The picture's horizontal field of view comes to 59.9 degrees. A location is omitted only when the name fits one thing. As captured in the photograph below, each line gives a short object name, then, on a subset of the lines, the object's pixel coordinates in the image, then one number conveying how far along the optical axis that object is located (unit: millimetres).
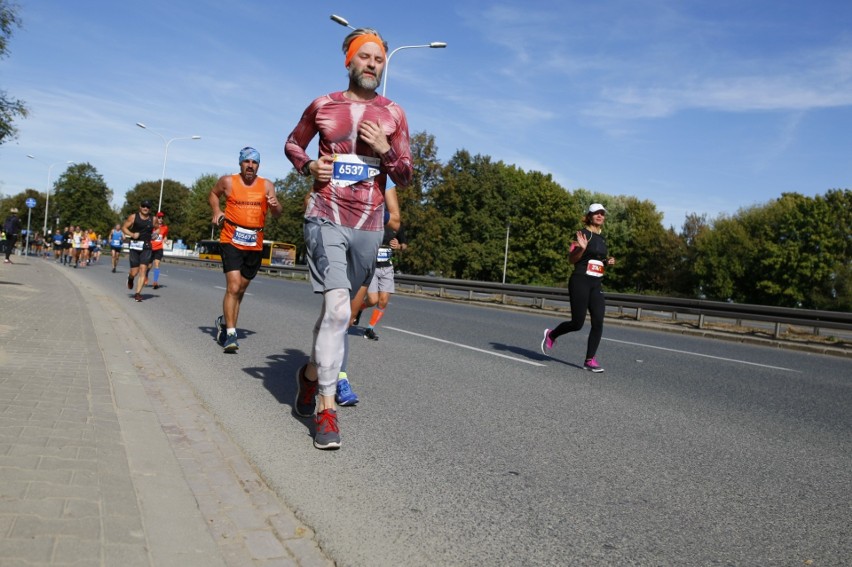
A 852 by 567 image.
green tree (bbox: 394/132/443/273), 61906
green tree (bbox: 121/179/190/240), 117312
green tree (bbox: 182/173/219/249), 109375
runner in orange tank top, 8023
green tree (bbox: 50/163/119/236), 100750
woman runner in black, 8516
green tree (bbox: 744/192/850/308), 62281
